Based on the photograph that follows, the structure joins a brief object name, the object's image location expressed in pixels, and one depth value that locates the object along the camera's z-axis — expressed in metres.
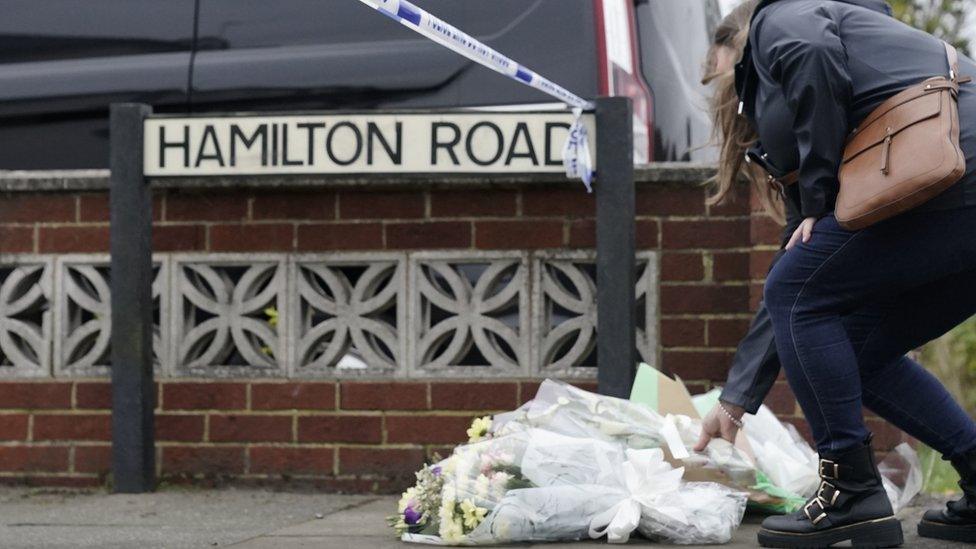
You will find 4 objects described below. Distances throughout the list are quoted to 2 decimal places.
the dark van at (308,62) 9.82
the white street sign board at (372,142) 9.23
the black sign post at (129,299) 9.63
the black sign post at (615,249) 9.18
